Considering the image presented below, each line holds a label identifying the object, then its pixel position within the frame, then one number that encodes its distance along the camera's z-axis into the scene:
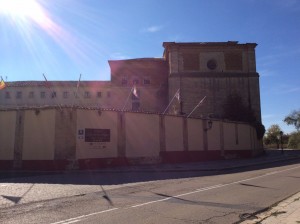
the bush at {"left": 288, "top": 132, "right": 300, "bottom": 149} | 59.89
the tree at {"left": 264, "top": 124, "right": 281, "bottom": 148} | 71.58
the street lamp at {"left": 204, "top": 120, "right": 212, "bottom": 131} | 24.05
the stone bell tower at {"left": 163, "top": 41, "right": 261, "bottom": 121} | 41.55
